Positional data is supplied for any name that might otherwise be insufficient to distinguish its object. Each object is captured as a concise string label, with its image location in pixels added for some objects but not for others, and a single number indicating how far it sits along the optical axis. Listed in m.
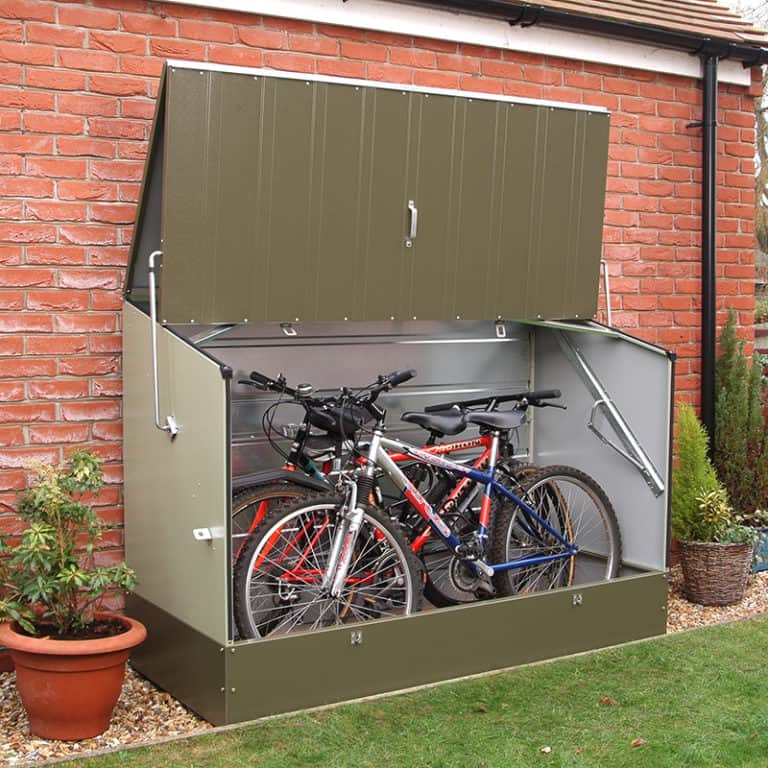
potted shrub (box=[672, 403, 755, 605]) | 6.10
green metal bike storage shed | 4.38
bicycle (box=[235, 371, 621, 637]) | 4.70
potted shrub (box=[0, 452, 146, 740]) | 4.21
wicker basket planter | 6.09
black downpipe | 6.68
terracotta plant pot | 4.19
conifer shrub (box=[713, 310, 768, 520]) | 6.72
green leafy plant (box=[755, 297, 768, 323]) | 10.24
